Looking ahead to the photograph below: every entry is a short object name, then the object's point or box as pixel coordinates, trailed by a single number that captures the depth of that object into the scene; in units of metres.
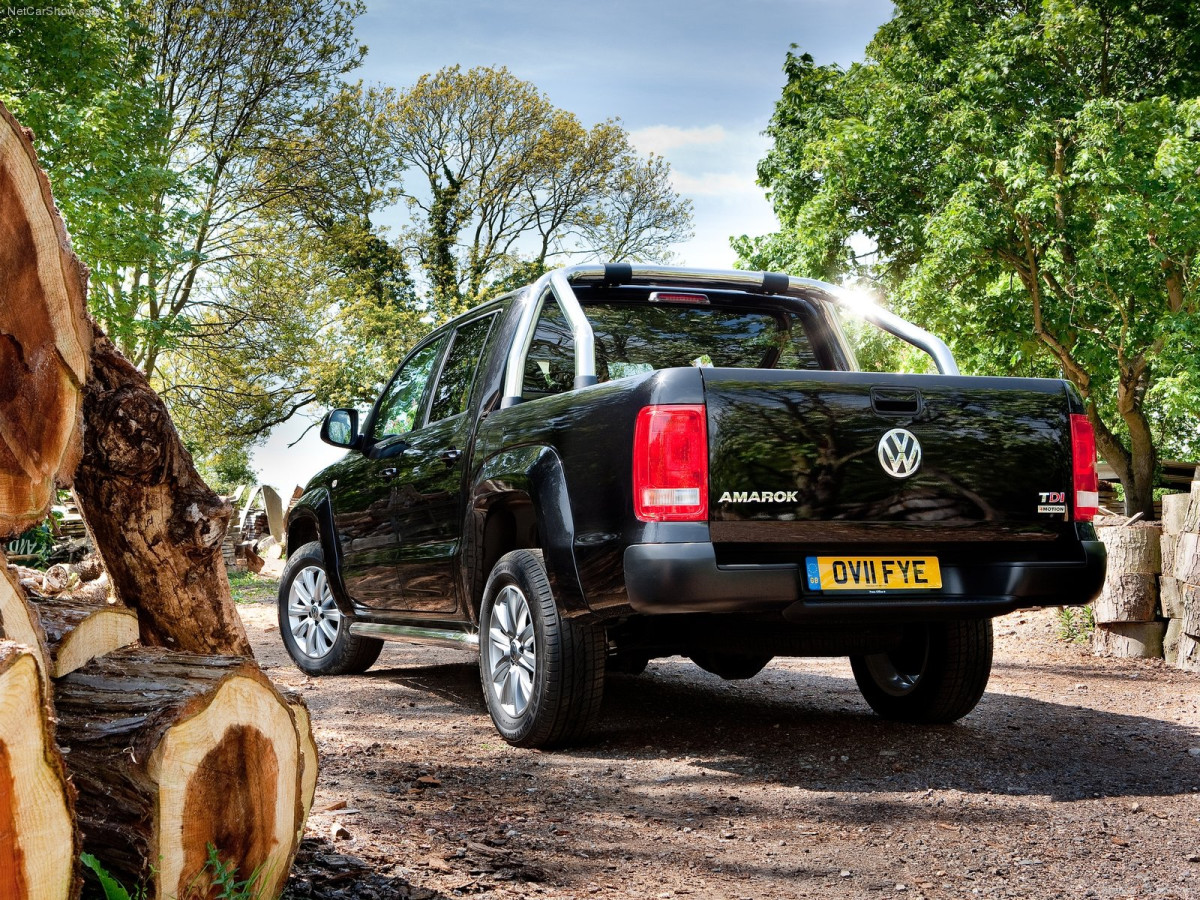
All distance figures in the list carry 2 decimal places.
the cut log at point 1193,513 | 7.58
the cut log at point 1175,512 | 7.82
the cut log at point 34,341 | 2.58
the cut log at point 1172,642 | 7.86
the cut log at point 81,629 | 2.79
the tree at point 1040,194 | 17.36
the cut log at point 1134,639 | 8.11
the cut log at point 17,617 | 2.36
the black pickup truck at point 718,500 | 4.09
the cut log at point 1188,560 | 7.48
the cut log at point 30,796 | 1.99
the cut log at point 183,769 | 2.43
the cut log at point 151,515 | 3.57
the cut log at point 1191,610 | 7.54
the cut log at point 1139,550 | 8.02
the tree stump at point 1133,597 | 8.06
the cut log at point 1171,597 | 7.77
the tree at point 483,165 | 31.70
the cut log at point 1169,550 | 7.78
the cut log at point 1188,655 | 7.63
